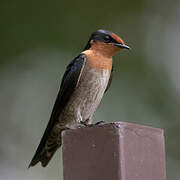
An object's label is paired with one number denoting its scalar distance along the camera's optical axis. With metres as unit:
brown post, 4.39
